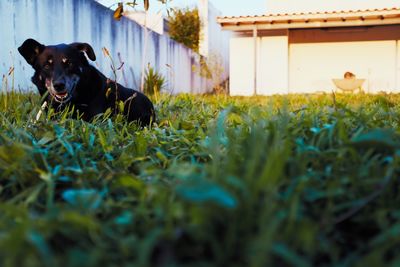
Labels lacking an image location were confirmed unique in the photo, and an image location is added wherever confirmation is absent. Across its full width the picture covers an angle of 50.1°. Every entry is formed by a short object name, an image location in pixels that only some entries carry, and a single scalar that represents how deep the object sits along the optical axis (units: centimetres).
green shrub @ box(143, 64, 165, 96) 814
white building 1261
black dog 304
